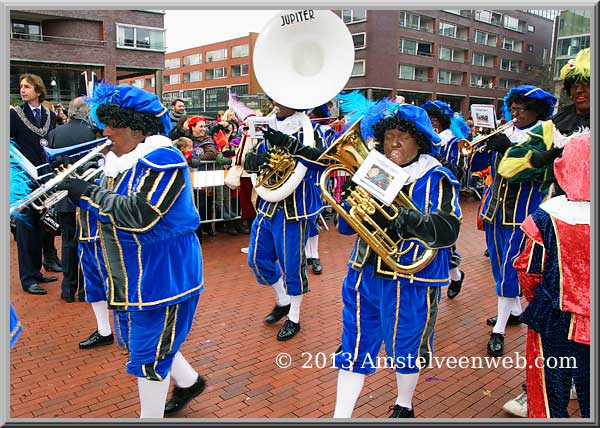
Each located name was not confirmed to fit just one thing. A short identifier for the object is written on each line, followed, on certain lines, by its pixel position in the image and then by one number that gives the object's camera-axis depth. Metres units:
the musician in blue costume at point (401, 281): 2.99
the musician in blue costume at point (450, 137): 5.83
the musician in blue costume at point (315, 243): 6.71
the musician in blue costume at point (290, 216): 4.62
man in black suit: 5.90
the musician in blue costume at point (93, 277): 4.39
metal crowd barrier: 8.42
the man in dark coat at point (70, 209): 5.10
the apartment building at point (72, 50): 14.65
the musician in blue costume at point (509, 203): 4.39
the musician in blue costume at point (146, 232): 2.90
